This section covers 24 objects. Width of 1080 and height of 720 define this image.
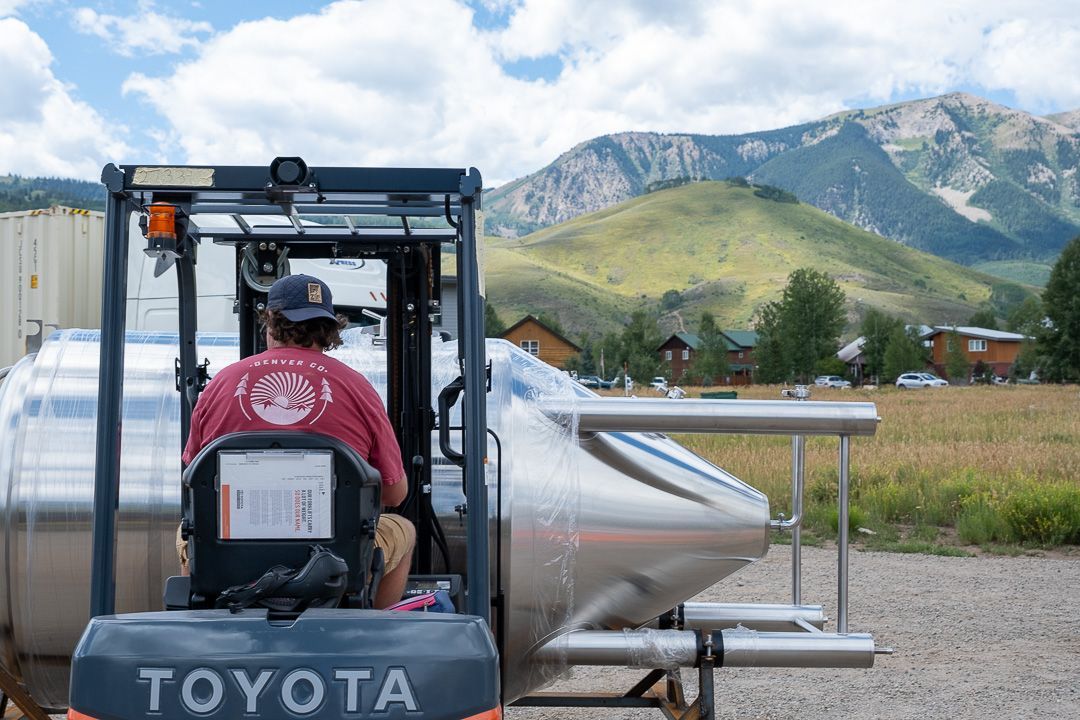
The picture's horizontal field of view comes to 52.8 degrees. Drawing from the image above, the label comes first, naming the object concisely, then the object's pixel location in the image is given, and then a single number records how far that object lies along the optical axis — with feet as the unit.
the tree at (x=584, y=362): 316.77
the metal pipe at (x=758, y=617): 16.55
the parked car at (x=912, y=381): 262.88
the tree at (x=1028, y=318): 239.17
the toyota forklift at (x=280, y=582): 9.52
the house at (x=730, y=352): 399.24
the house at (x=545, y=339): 336.49
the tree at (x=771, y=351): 281.54
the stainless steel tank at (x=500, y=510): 14.98
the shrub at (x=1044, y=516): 39.65
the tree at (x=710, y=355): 317.42
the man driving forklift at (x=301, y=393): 10.49
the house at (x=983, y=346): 354.33
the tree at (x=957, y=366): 300.81
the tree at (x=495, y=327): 323.57
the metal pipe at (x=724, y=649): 15.39
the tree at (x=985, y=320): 420.77
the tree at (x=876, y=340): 310.04
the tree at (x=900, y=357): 290.35
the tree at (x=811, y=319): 282.15
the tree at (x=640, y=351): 291.99
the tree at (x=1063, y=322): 216.95
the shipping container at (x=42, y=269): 35.01
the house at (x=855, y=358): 330.05
